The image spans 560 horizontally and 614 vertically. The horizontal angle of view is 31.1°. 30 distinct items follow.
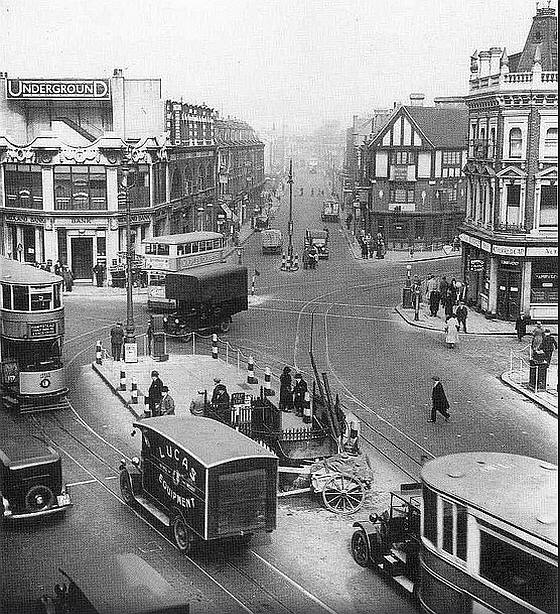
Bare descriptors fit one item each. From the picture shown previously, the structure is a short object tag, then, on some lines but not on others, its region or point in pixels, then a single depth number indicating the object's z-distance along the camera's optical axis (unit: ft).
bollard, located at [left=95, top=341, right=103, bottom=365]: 86.63
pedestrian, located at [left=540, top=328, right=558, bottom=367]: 82.58
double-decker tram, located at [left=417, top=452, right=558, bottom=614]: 33.35
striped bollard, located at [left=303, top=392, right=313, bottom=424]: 62.80
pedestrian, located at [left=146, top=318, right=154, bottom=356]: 92.59
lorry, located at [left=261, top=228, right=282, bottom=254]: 186.15
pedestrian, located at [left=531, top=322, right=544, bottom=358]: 85.01
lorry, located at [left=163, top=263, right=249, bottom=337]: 101.35
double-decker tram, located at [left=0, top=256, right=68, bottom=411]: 70.95
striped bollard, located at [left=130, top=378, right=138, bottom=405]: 73.15
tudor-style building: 191.52
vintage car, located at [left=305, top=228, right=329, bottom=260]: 178.55
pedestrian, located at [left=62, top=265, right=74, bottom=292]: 133.39
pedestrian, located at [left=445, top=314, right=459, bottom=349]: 93.91
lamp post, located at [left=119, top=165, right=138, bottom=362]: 87.92
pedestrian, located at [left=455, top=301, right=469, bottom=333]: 100.99
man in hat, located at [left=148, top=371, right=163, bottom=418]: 69.16
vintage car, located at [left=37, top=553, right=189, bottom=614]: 33.65
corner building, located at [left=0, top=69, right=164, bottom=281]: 145.38
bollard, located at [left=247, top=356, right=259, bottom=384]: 80.18
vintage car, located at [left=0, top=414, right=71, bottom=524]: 49.98
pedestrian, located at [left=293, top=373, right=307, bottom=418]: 68.39
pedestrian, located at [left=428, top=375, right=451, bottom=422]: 67.92
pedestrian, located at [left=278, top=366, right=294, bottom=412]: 69.41
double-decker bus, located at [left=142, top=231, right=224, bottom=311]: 127.34
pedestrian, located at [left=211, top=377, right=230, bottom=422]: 61.46
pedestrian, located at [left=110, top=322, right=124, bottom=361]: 88.33
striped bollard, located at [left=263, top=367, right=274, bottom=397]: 71.74
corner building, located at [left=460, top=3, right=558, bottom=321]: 99.19
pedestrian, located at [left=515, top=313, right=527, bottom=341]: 95.96
